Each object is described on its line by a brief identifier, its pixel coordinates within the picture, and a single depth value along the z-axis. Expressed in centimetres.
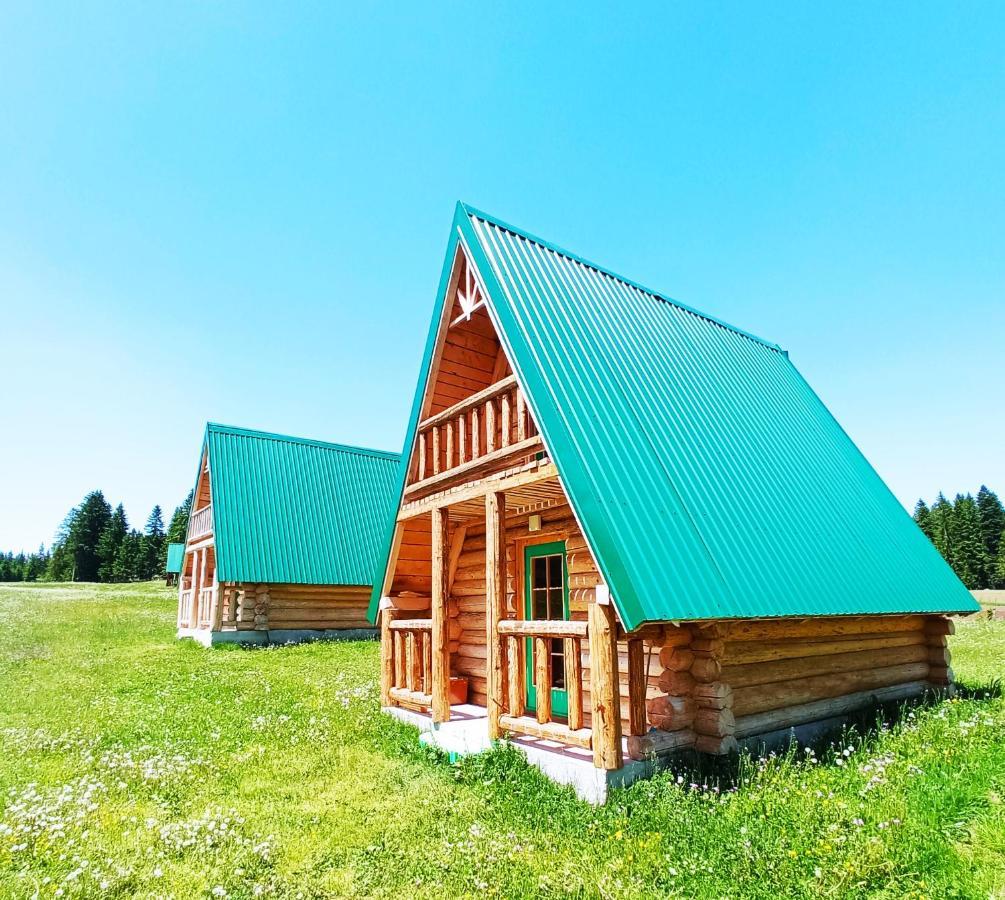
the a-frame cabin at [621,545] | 720
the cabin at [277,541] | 2131
